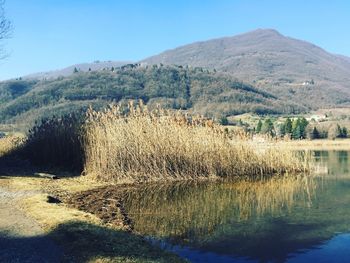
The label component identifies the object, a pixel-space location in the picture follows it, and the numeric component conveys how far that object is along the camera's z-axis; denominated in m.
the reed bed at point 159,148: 16.12
